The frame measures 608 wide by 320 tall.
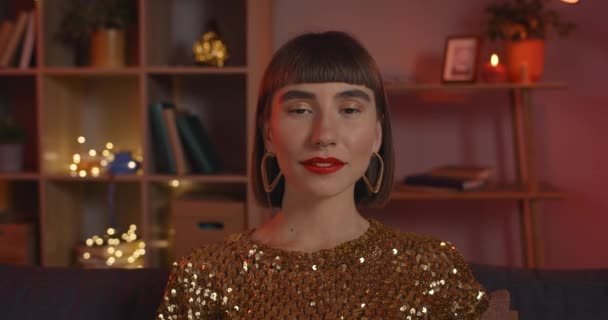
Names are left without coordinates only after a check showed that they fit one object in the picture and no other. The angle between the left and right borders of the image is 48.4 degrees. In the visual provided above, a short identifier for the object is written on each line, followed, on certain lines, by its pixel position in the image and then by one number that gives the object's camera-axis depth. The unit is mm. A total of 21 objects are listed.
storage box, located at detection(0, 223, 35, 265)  2455
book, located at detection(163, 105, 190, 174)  2381
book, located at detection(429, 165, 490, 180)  2340
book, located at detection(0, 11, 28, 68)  2418
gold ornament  2385
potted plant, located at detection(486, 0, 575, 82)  2270
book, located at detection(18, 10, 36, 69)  2412
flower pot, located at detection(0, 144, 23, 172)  2457
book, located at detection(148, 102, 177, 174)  2369
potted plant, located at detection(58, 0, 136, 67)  2436
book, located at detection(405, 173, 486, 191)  2285
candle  2309
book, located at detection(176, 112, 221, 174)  2406
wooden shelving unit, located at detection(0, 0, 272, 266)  2348
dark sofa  1278
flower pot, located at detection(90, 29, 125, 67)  2438
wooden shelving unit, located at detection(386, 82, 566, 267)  2246
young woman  999
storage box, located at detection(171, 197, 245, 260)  2346
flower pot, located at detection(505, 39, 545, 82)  2266
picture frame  2328
